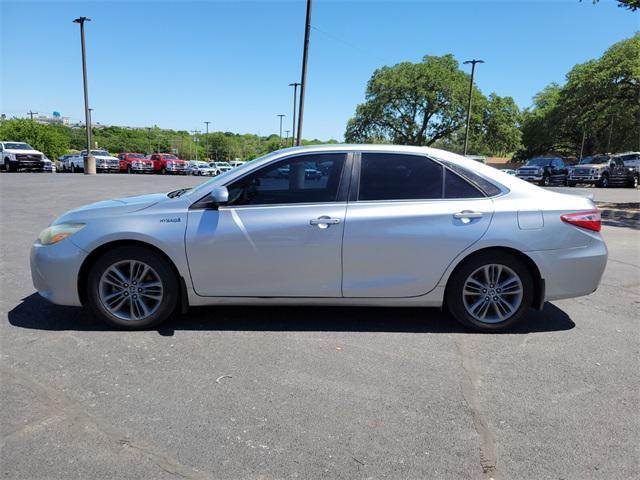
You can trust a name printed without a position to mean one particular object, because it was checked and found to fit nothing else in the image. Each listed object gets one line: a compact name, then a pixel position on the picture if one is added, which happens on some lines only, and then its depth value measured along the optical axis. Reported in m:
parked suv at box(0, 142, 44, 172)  29.77
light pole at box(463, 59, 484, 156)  35.59
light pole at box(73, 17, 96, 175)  31.80
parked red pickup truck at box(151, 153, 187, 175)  44.62
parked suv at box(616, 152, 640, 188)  27.94
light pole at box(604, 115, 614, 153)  45.94
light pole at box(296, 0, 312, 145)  19.32
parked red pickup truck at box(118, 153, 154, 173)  43.34
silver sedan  3.96
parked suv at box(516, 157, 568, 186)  28.94
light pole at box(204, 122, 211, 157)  120.30
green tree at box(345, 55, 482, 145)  45.38
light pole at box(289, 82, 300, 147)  49.50
